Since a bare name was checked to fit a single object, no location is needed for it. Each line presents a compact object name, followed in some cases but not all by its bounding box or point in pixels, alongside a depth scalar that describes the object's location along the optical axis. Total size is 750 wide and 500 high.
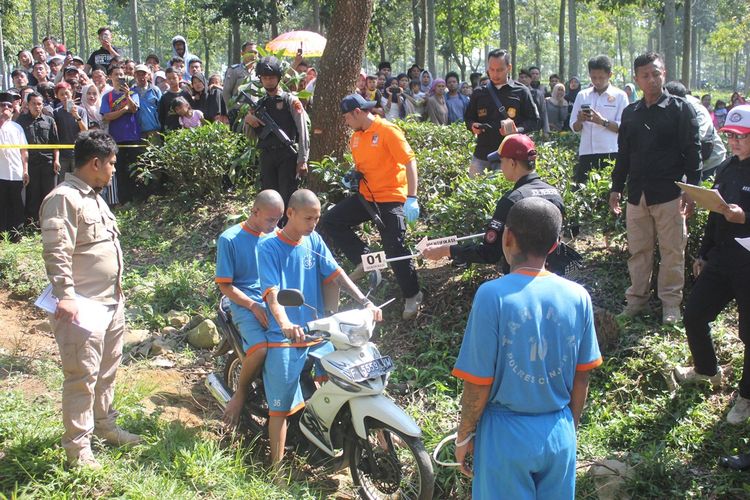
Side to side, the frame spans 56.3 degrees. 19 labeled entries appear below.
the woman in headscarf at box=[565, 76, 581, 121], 17.39
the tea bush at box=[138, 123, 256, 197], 9.68
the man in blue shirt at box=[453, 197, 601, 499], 2.79
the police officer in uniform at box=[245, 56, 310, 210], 8.01
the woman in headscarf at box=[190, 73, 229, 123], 11.41
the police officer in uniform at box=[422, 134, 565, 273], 4.47
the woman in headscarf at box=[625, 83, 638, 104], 12.18
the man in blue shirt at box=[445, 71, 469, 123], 15.62
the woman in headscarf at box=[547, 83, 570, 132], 15.64
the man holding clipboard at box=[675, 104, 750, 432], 4.53
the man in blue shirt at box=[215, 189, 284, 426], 4.69
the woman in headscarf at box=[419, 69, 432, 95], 17.37
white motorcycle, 4.11
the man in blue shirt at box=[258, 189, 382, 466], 4.53
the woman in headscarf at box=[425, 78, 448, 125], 14.82
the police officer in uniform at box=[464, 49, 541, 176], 7.36
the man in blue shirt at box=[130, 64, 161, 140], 10.70
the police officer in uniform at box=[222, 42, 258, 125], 10.19
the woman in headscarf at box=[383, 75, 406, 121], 14.53
